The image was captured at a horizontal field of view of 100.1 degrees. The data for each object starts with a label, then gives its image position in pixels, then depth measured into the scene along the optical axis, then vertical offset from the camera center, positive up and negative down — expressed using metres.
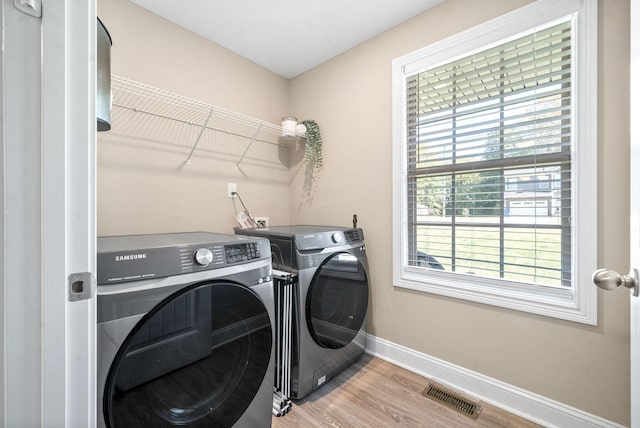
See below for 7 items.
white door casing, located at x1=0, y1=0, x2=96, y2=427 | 0.48 +0.01
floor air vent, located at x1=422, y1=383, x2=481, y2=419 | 1.46 -1.07
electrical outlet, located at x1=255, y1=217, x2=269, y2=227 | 2.33 -0.07
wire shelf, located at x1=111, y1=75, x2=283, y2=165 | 1.64 +0.67
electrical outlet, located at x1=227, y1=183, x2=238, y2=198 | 2.16 +0.19
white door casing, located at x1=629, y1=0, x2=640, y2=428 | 0.68 +0.05
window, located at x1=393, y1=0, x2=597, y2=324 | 1.30 +0.29
